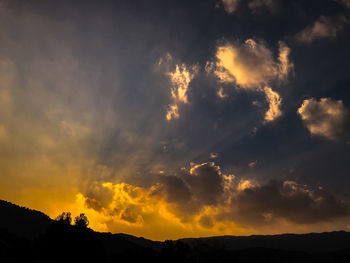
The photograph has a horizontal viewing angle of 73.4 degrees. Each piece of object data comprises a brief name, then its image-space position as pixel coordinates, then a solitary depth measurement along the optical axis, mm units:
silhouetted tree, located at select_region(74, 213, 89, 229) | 59731
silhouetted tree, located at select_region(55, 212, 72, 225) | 57819
